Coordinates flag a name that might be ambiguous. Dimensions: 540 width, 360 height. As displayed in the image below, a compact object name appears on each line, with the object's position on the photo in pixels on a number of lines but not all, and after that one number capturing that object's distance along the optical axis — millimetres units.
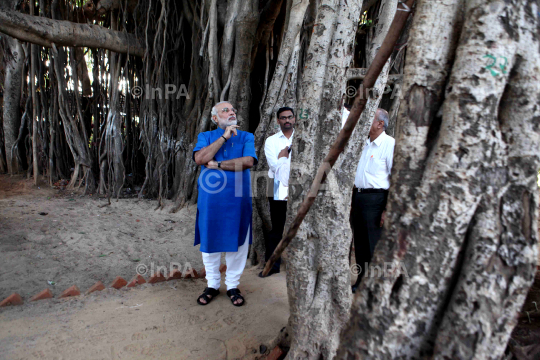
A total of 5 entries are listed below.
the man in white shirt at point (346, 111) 2996
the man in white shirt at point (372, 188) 2967
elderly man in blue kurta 2756
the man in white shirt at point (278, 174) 3143
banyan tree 930
